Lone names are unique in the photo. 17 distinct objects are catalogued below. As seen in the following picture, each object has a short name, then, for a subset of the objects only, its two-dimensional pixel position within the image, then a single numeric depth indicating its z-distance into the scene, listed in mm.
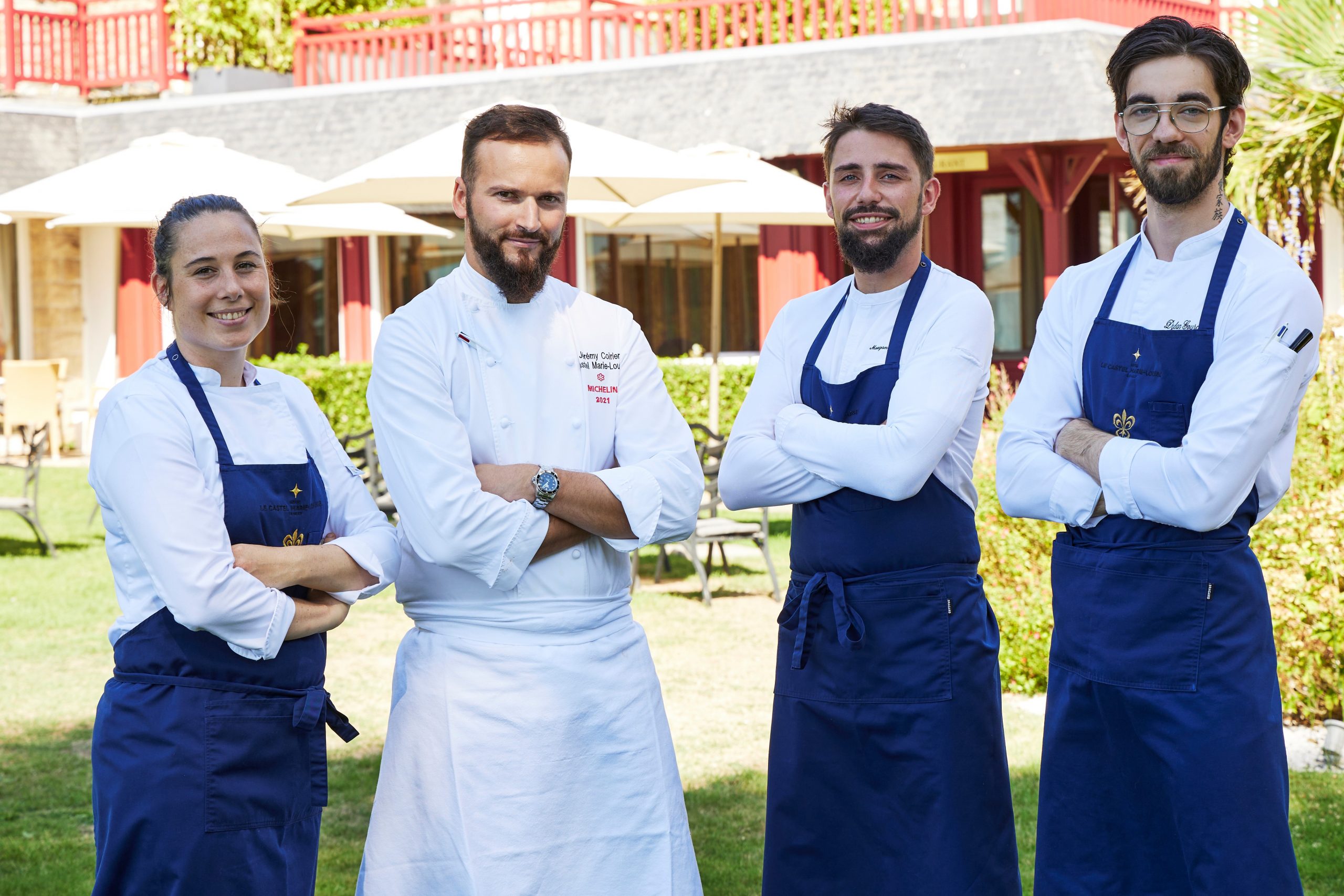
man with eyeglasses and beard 2887
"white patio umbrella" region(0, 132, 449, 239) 9305
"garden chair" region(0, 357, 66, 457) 16266
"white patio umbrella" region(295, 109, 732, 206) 7914
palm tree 10195
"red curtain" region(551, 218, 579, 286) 17656
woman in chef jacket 2742
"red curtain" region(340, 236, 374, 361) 18688
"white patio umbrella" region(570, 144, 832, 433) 9531
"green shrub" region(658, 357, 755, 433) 14617
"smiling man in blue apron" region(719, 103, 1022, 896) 3295
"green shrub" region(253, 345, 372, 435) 16250
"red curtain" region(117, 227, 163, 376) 18766
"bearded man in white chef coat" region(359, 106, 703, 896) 2939
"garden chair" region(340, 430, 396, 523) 10727
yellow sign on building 14344
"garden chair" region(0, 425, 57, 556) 10078
